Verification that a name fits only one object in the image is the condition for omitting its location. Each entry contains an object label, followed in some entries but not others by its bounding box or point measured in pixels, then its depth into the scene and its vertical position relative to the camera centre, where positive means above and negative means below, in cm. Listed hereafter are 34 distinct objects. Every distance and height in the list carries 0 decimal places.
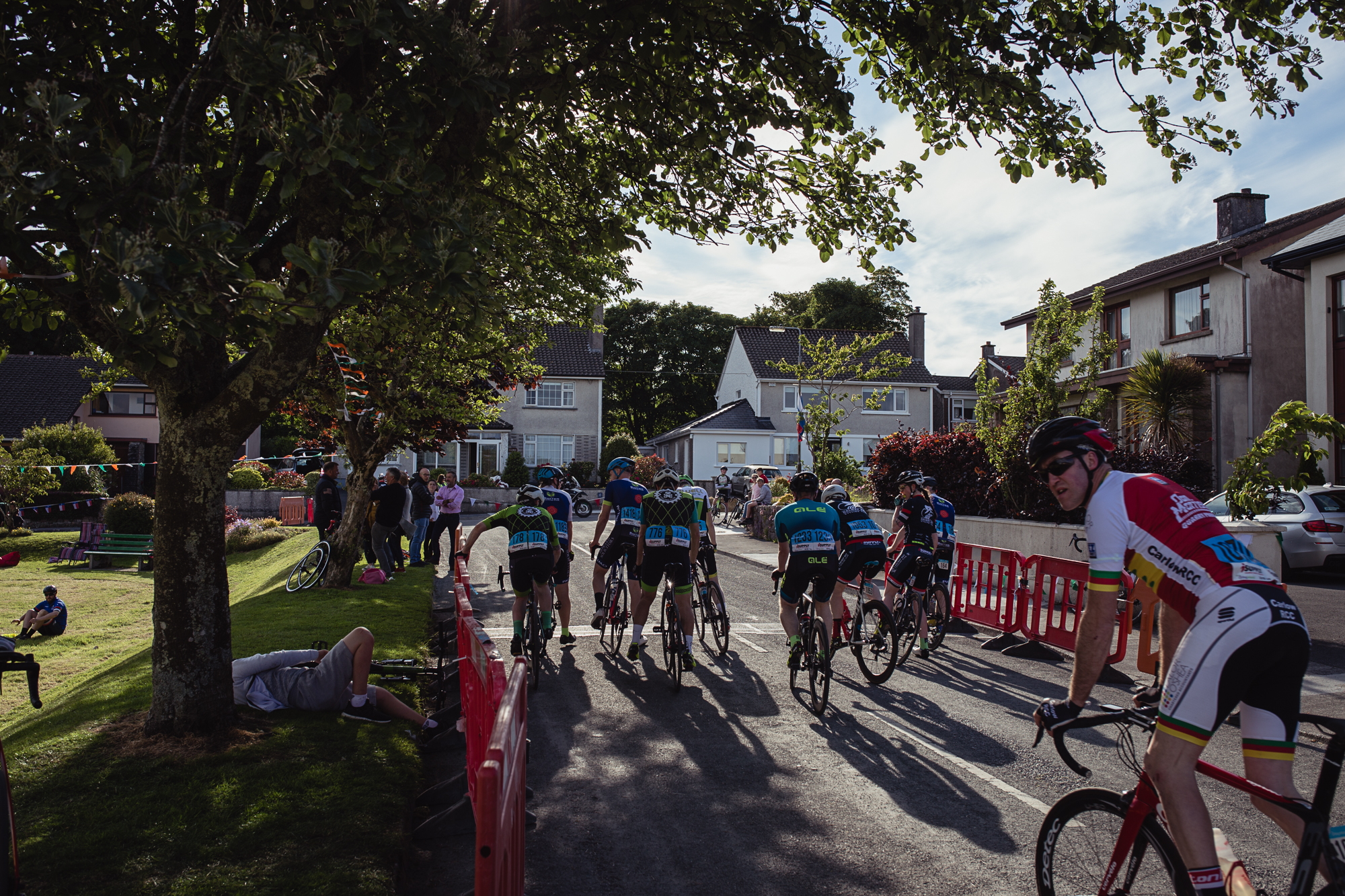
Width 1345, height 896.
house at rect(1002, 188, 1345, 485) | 2377 +333
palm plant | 1839 +100
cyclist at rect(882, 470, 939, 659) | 973 -112
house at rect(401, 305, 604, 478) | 4712 +174
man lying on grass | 686 -185
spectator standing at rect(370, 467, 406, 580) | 1577 -118
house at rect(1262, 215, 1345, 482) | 2128 +311
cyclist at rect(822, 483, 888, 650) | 930 -106
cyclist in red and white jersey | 311 -73
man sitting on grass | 1370 -254
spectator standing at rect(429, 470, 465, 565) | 1834 -106
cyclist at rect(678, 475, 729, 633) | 1043 -117
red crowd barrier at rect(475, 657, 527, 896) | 288 -129
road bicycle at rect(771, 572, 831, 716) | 759 -190
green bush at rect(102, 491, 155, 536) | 2523 -170
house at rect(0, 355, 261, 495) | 4388 +268
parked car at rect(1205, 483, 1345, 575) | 1616 -161
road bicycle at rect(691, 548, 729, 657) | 1031 -197
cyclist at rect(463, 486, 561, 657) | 898 -104
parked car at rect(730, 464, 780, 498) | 3591 -126
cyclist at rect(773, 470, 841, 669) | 819 -98
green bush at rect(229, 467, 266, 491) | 3419 -99
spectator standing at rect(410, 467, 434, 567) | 1808 -123
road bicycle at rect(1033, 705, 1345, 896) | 293 -151
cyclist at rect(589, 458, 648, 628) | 1081 -85
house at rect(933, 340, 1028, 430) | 5191 +289
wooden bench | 2406 -256
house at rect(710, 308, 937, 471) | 4681 +223
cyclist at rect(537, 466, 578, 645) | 1017 -84
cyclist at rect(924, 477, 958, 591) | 1010 -103
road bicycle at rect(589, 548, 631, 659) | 1040 -196
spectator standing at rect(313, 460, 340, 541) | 1563 -89
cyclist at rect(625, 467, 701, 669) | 895 -93
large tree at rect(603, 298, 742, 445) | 6569 +677
